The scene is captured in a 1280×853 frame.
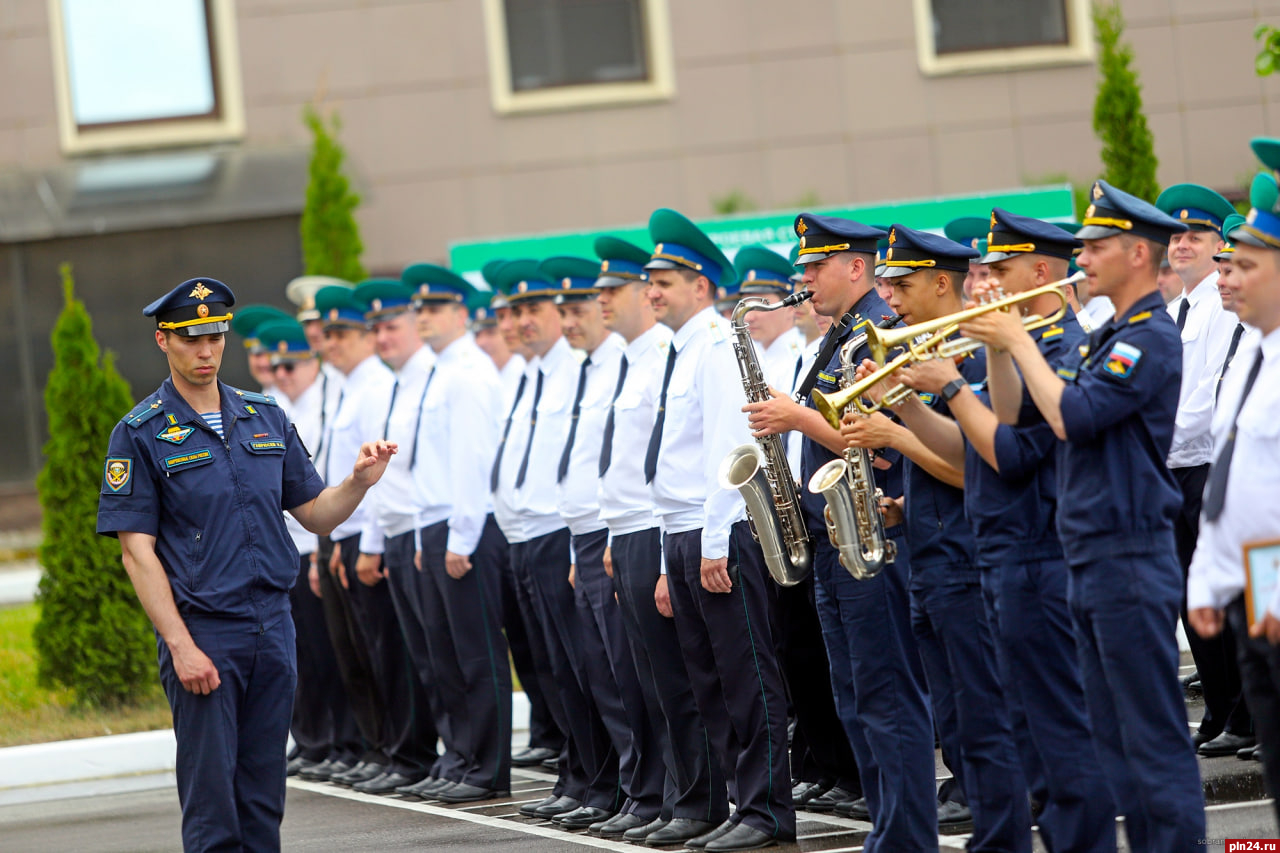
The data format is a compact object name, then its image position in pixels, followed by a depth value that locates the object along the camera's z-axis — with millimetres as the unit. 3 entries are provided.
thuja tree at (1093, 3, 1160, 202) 29047
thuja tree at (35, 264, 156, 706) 22750
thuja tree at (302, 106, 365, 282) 36366
